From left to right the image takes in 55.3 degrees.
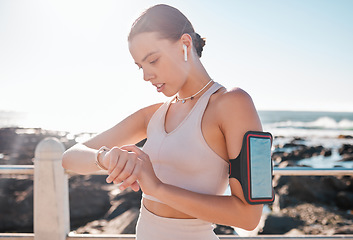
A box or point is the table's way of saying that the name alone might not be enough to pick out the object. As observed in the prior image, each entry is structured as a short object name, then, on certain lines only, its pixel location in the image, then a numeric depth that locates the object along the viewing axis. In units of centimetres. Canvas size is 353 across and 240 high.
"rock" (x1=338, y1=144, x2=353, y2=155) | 2172
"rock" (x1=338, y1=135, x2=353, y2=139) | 3634
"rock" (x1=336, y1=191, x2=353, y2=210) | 966
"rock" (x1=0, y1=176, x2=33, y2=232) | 815
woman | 112
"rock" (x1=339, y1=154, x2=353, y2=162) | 1852
